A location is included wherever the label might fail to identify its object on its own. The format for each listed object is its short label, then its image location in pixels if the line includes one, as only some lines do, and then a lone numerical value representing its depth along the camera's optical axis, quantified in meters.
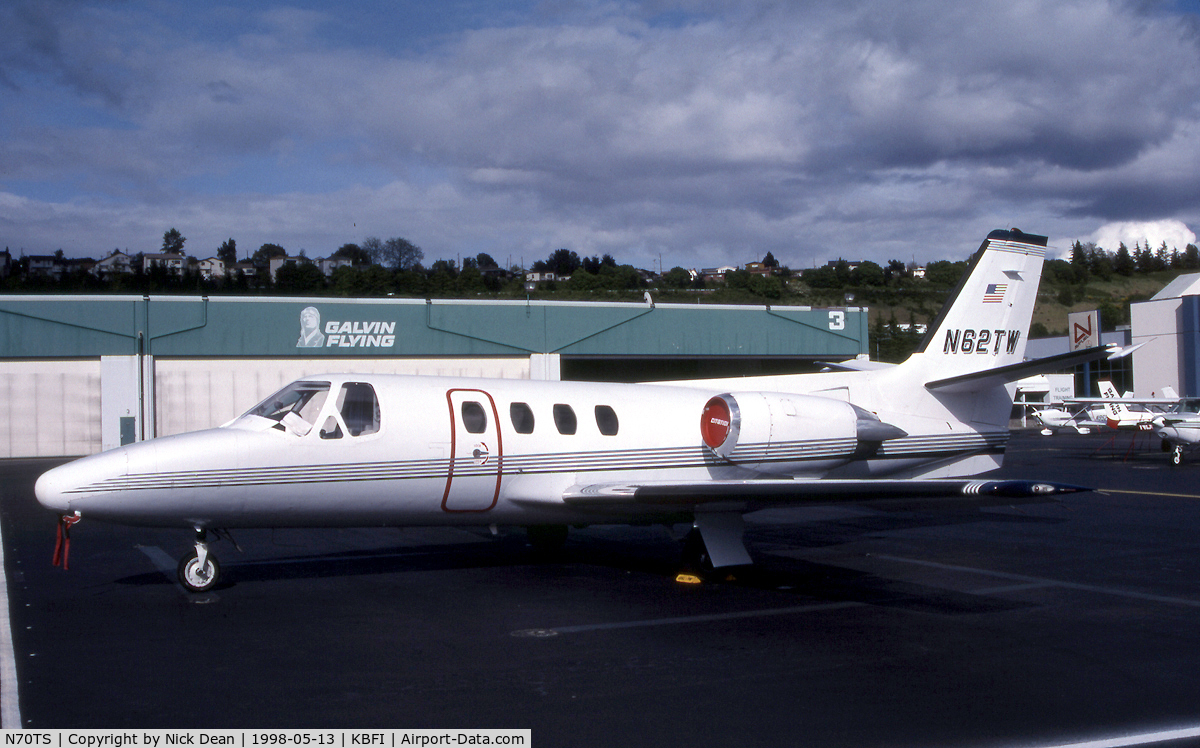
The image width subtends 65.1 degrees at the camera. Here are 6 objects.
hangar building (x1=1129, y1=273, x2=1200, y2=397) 50.50
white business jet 9.72
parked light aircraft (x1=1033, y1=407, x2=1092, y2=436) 45.16
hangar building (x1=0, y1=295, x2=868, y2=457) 36.34
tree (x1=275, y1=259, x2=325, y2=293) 80.88
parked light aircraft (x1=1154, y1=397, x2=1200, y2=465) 29.62
